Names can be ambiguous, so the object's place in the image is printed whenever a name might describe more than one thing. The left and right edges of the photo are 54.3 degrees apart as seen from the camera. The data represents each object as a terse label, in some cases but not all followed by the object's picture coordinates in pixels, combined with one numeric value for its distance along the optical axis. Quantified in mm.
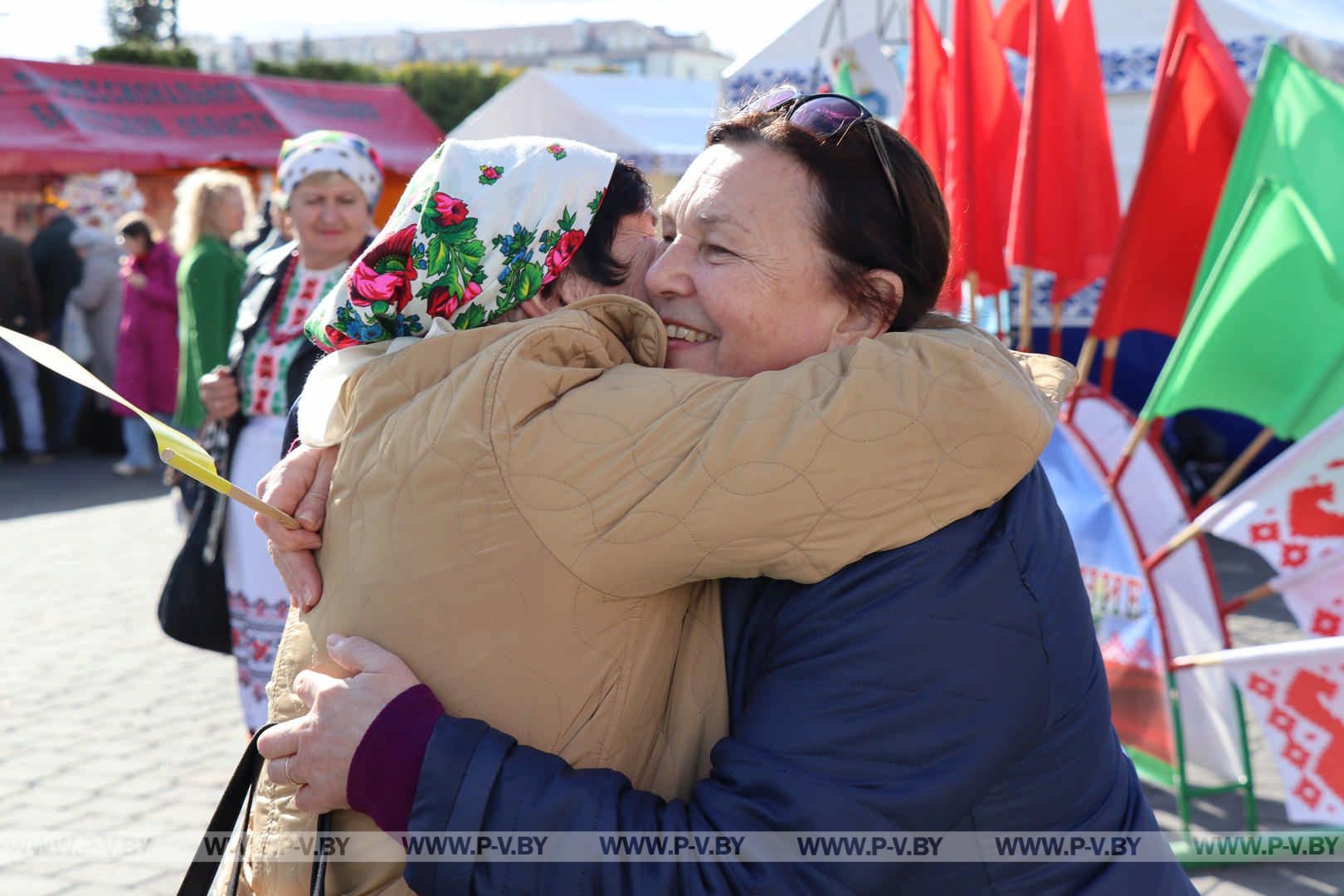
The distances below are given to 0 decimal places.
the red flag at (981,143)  4137
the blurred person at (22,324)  10680
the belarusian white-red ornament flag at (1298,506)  3414
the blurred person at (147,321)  9828
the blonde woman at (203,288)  5137
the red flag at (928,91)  4484
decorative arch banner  3885
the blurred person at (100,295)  11227
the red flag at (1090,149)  3953
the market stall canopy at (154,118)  12039
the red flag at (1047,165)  3881
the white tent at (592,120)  11672
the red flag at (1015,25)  4473
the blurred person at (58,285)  11430
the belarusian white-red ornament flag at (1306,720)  3346
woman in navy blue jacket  1263
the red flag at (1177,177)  3787
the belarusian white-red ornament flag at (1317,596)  3428
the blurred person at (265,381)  4027
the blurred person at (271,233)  4555
